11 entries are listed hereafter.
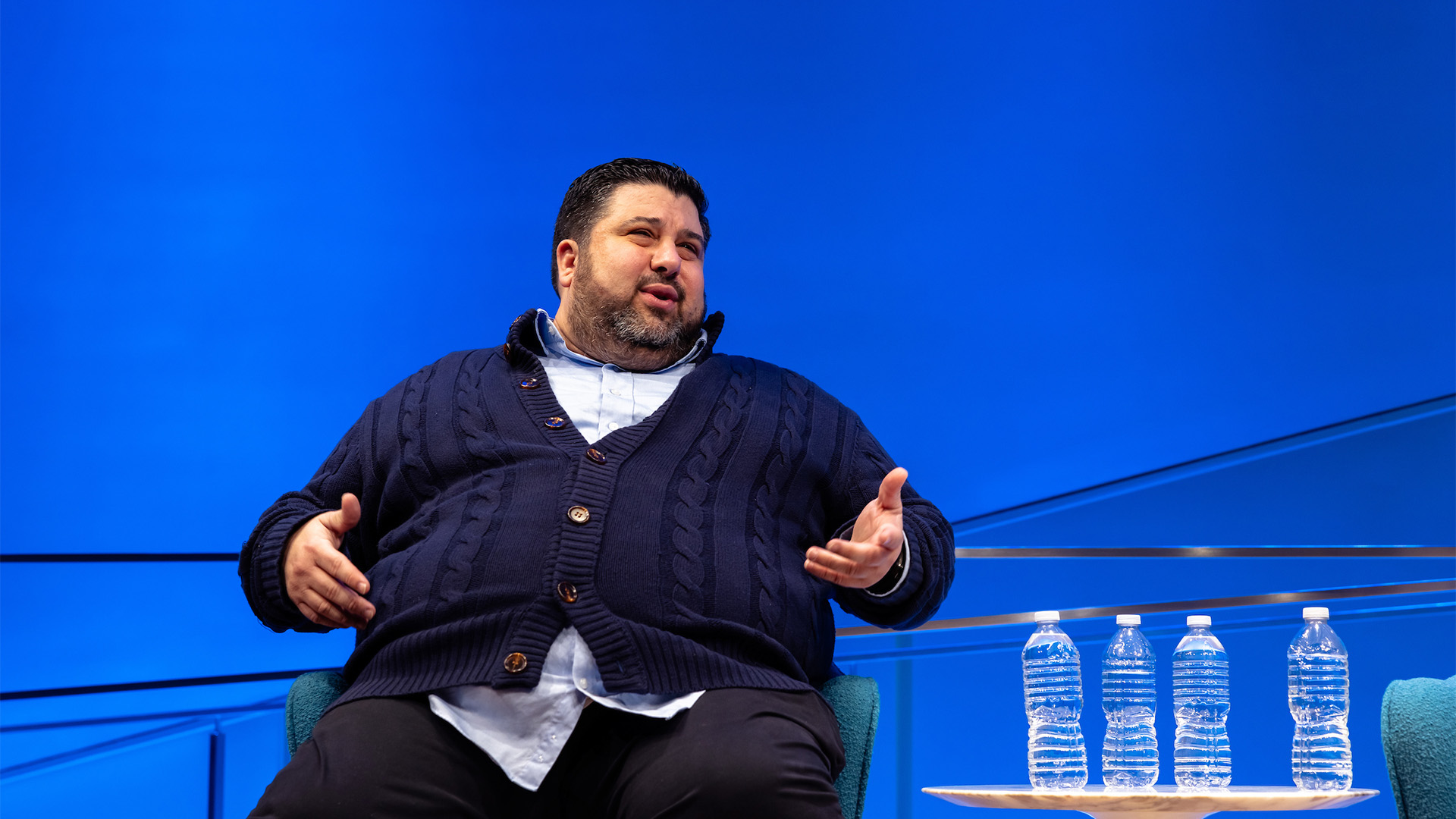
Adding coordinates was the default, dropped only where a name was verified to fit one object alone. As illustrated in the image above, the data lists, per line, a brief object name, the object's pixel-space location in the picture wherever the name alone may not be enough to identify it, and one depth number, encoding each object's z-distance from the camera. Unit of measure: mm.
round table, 2953
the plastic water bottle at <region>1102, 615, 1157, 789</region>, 3750
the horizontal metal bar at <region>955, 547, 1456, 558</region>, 4618
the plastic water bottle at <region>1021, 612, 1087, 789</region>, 3713
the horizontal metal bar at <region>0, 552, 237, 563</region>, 4281
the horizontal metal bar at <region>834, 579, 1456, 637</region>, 4379
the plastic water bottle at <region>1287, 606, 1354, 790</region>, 3832
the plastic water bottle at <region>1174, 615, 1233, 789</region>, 3809
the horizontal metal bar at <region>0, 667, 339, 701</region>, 4125
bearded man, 2439
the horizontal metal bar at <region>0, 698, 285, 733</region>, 4137
